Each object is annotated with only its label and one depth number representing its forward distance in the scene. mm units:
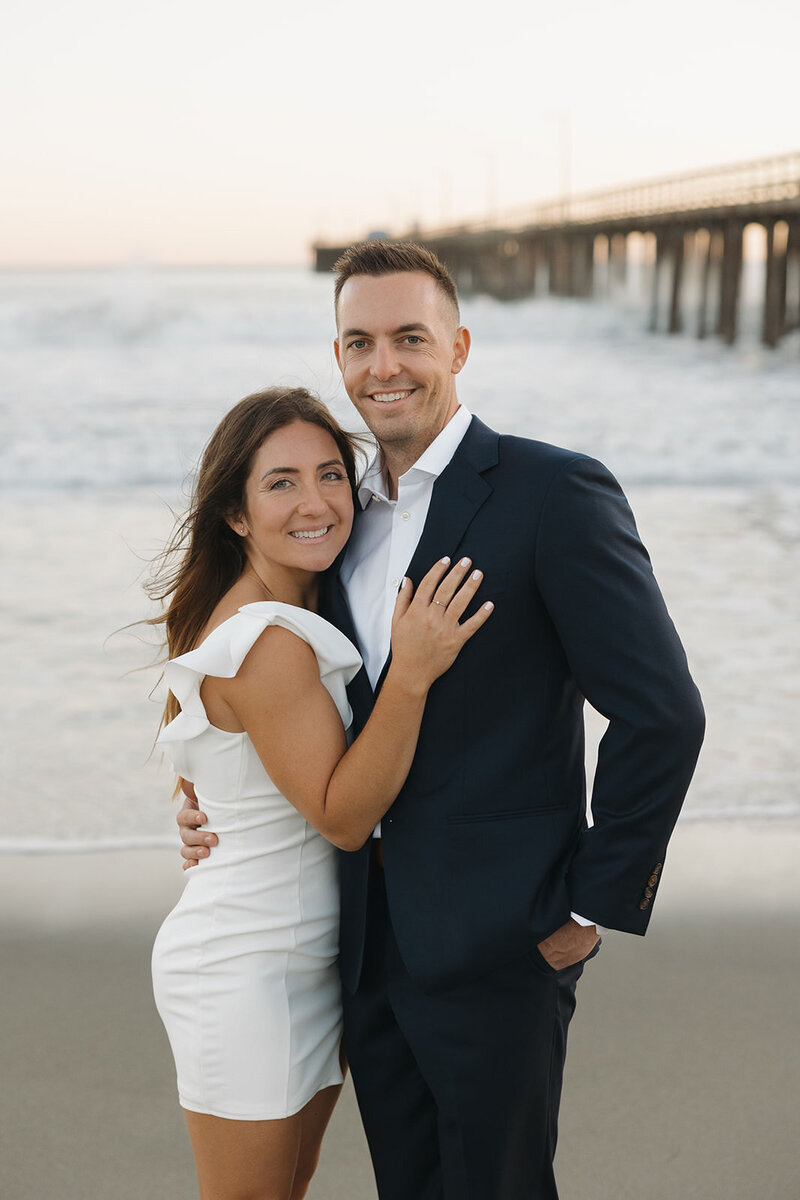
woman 2006
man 1963
